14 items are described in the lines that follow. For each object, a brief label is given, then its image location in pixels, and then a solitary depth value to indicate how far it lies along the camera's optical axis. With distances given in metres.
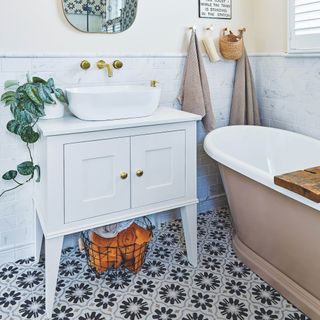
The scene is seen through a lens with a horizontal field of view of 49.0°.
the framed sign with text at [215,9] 2.44
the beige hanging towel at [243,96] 2.61
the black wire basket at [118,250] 1.94
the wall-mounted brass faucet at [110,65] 2.08
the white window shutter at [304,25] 2.22
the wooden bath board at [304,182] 1.35
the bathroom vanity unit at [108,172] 1.63
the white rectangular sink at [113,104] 1.72
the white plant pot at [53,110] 1.83
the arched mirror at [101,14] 2.00
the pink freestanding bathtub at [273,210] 1.54
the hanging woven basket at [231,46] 2.49
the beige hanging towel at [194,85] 2.37
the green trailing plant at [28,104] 1.73
